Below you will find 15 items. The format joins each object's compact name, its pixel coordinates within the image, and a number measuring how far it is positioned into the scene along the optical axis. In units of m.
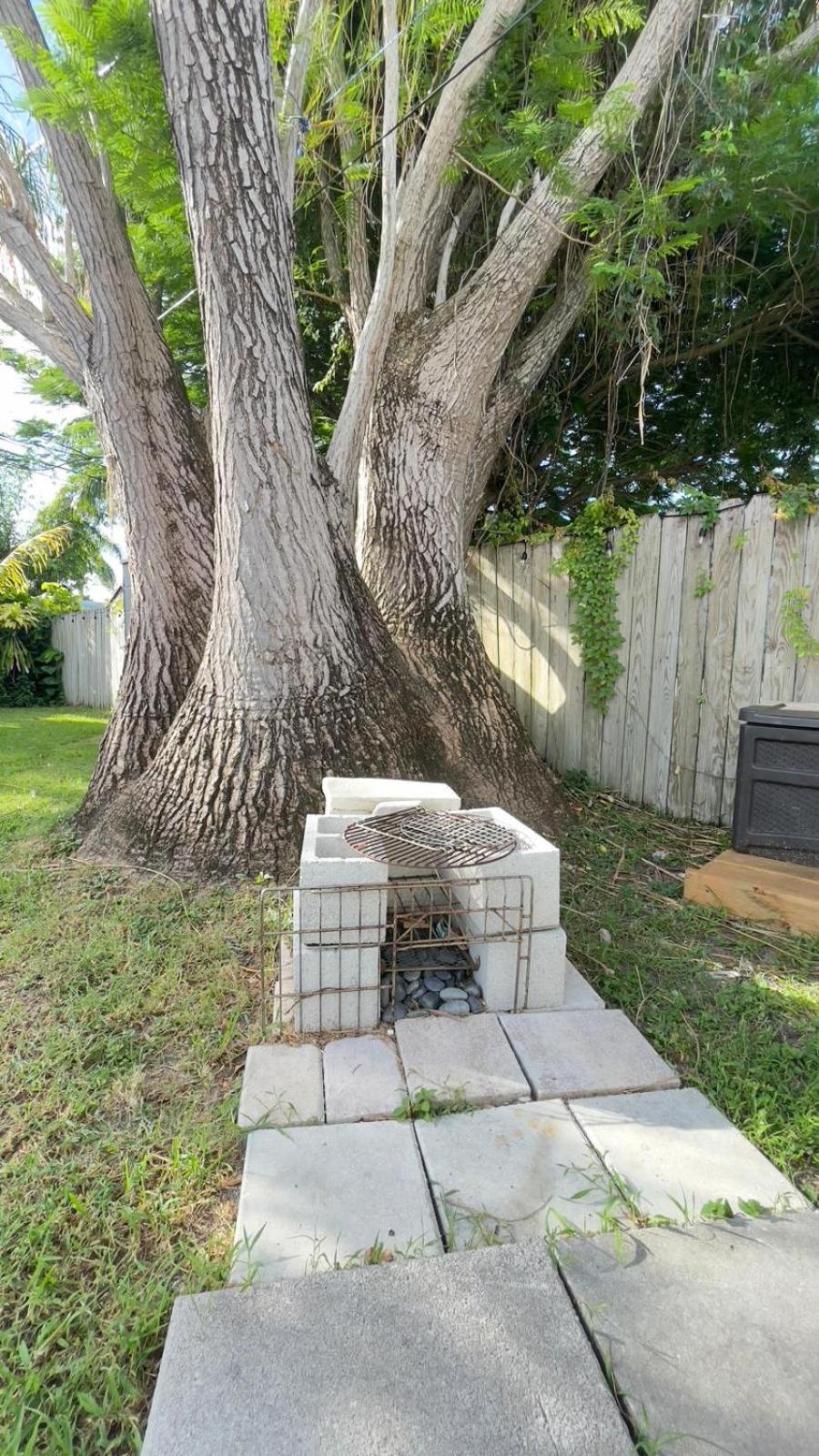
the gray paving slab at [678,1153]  1.27
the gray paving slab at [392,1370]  0.86
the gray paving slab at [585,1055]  1.59
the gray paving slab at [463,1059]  1.57
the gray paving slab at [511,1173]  1.21
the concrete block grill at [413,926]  1.83
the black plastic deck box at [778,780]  2.51
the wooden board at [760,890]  2.50
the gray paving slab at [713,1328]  0.88
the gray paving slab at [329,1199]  1.14
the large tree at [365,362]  2.79
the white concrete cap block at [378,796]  2.25
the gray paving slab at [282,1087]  1.48
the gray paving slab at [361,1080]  1.50
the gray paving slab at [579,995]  1.94
